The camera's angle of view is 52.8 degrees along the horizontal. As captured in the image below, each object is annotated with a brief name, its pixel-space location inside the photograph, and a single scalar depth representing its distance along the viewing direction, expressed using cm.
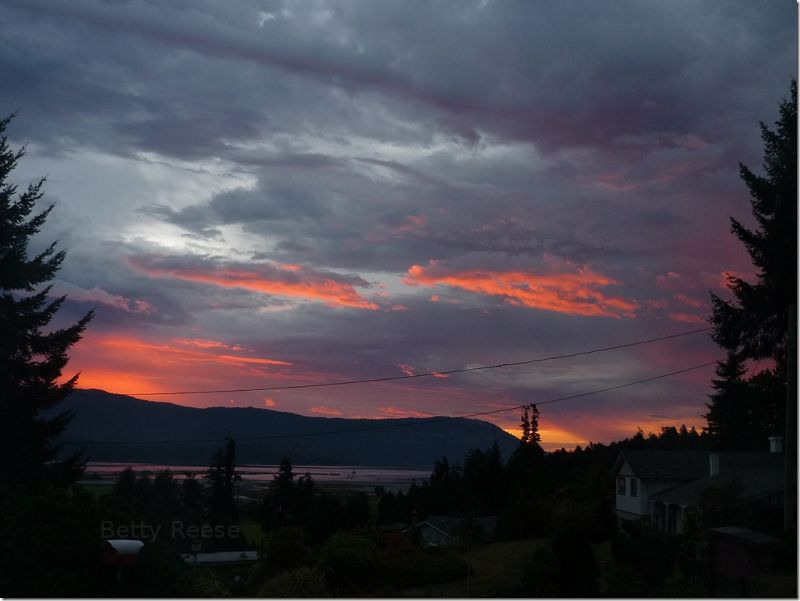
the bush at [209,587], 1909
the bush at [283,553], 2300
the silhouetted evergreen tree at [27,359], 3306
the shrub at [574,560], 2073
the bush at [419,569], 2409
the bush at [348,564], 2252
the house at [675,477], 3557
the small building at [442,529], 3745
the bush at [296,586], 1995
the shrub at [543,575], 2094
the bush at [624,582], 2084
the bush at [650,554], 2219
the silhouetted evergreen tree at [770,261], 2645
